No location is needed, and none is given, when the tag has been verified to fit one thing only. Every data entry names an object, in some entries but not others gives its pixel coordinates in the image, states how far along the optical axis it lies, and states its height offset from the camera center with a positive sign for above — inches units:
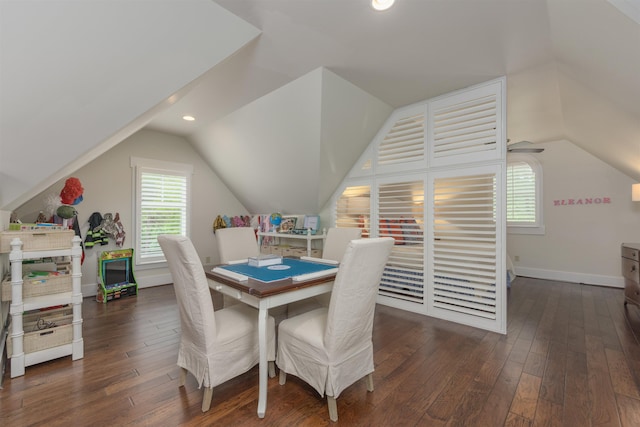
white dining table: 62.1 -19.2
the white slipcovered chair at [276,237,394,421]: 58.9 -28.3
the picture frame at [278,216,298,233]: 187.5 -6.1
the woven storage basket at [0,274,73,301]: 81.4 -23.1
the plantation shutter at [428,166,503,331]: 109.6 -14.6
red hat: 129.3 +10.7
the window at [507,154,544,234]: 200.7 +16.9
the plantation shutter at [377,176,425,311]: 130.3 -9.5
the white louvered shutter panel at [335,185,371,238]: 151.6 +4.5
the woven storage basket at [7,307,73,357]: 80.0 -36.0
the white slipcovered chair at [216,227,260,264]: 102.5 -11.5
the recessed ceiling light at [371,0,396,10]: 68.5 +54.1
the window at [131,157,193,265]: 167.8 +7.5
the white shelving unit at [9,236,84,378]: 76.3 -27.0
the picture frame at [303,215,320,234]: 169.2 -4.7
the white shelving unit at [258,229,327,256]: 158.3 -12.7
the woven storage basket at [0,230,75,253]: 81.3 -8.1
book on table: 87.5 -15.0
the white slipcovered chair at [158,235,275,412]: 59.7 -28.6
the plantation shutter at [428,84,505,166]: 108.3 +38.3
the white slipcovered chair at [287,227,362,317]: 100.0 -14.3
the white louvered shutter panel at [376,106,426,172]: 130.6 +36.9
